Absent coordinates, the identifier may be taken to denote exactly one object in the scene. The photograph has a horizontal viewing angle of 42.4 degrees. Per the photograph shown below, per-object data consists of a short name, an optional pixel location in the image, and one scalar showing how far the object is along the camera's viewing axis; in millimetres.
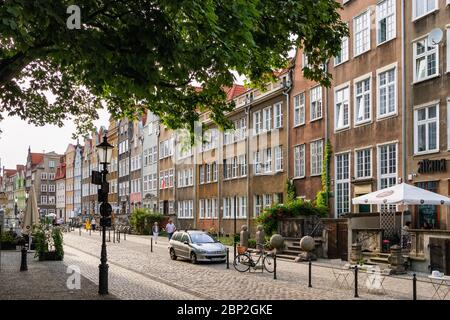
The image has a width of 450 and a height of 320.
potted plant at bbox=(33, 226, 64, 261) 23953
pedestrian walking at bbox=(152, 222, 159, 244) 41344
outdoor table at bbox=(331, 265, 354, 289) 16531
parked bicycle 20766
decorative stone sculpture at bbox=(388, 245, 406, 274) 19797
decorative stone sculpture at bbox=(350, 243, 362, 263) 21438
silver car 24609
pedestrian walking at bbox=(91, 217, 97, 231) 69400
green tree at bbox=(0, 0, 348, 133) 9281
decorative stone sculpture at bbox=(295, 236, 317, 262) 24812
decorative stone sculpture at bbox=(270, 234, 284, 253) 27594
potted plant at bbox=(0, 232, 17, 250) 31447
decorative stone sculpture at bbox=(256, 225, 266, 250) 28828
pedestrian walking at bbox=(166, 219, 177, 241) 40075
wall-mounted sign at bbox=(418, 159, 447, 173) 23031
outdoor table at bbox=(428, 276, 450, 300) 13770
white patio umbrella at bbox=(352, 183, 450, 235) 19984
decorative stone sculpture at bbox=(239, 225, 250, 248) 29953
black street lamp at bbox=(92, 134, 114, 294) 14344
